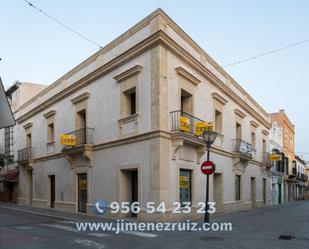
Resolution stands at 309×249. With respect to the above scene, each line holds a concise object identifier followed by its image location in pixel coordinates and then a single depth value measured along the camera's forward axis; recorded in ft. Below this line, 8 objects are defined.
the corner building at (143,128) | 32.99
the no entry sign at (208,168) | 28.57
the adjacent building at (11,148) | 66.21
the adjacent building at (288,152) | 95.10
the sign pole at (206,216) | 29.41
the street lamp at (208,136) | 30.93
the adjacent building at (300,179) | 116.93
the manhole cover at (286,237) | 24.63
